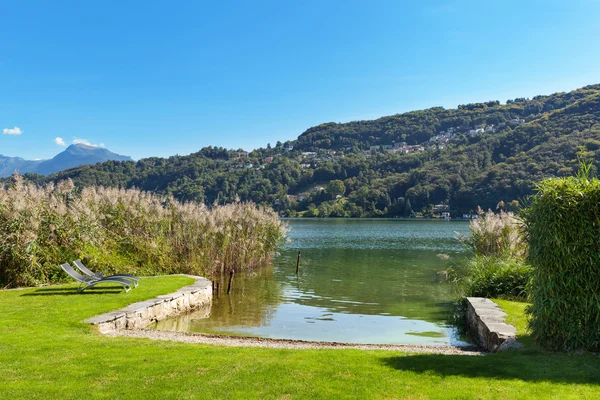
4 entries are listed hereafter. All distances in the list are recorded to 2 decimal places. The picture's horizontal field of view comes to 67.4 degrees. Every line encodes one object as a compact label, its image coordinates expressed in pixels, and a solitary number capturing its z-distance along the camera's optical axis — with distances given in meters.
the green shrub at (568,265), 7.04
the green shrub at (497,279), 13.41
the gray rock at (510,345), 7.68
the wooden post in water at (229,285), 17.42
